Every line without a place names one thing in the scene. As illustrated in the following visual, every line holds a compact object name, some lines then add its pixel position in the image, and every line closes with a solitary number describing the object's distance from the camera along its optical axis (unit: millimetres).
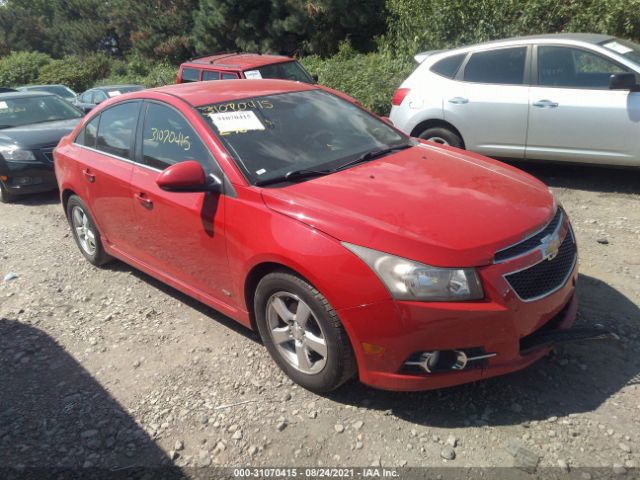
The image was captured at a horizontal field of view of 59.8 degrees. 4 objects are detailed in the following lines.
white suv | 5672
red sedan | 2670
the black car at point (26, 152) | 7566
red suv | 9062
